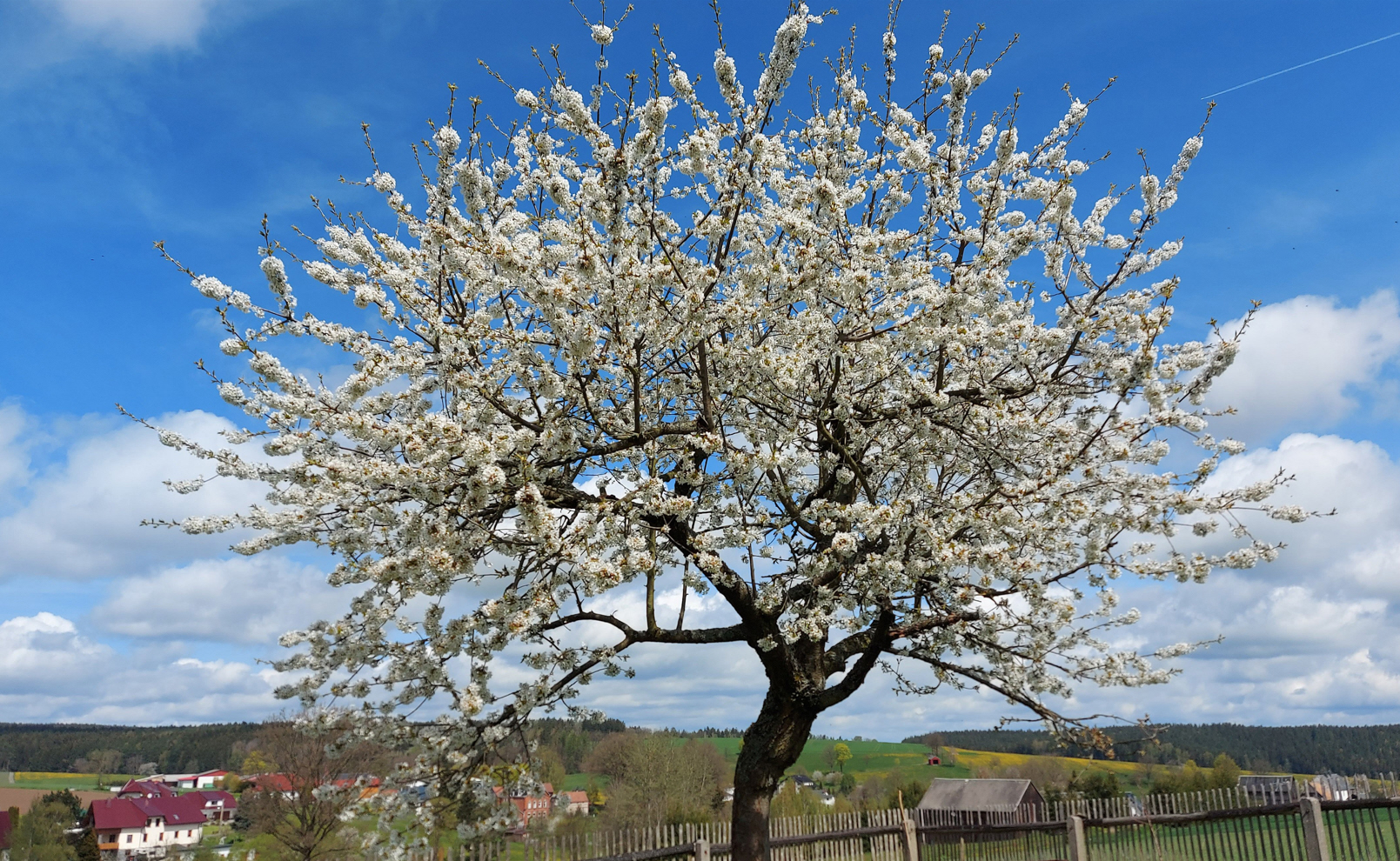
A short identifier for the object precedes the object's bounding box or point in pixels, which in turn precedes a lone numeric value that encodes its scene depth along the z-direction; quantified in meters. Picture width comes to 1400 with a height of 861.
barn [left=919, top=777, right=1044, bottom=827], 26.92
